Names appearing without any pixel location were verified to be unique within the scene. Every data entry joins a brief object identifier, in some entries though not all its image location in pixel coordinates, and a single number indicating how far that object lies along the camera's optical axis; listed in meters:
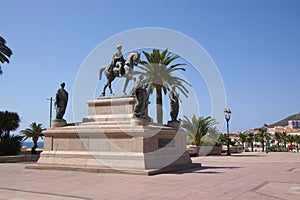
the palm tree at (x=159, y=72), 29.14
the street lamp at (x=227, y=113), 33.37
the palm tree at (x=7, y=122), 23.52
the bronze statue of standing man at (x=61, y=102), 15.52
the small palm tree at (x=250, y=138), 68.50
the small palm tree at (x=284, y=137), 86.69
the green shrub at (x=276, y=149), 48.53
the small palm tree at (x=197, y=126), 33.44
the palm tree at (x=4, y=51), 24.95
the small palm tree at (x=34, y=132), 30.30
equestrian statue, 15.80
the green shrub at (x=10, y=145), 21.61
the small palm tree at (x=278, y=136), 87.25
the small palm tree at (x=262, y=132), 64.87
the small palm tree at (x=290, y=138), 88.25
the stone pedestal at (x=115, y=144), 12.55
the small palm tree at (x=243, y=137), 66.32
